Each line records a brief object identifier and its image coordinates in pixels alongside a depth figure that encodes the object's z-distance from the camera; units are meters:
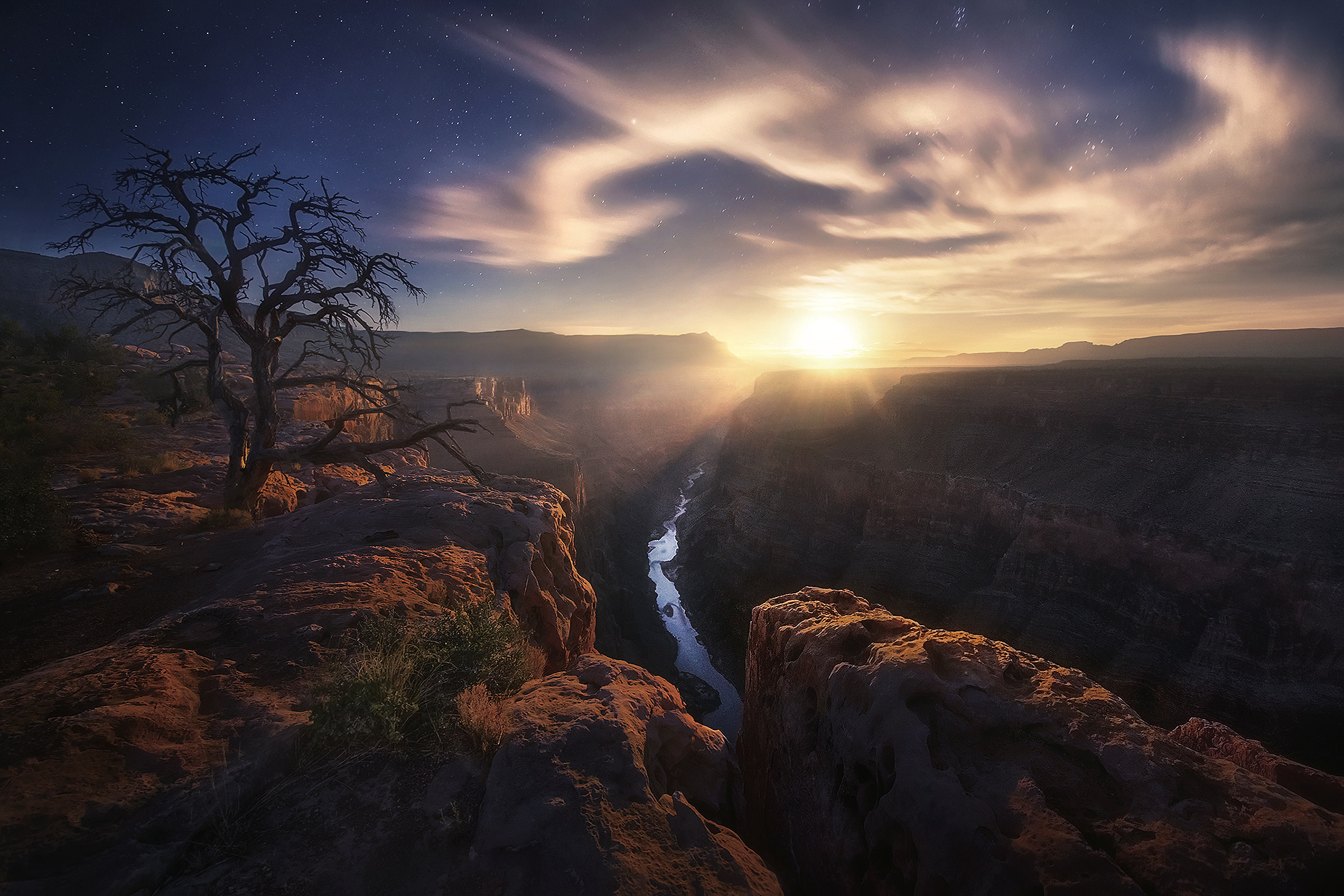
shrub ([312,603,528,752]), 4.41
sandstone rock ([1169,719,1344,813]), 4.85
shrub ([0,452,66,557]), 7.89
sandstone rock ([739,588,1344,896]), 3.99
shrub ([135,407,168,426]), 17.23
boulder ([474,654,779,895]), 3.81
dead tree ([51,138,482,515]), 9.09
